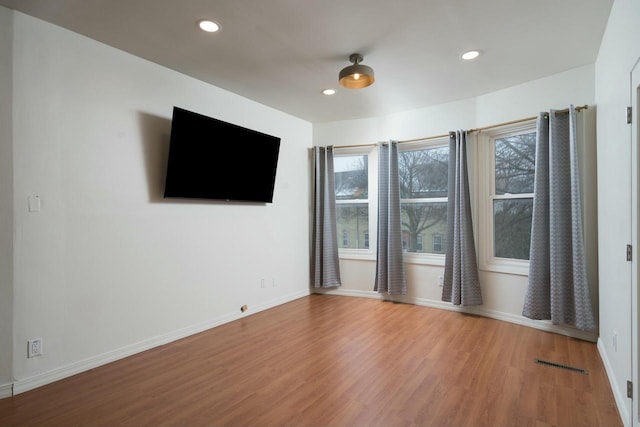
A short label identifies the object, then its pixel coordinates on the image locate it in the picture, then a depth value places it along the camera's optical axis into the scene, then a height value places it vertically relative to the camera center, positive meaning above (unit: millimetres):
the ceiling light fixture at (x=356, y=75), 2967 +1278
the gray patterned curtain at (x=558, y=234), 3148 -134
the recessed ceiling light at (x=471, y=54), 2990 +1483
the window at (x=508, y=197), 3822 +275
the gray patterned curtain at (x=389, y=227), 4605 -91
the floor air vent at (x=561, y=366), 2615 -1156
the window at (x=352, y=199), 5129 +328
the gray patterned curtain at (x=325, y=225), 5055 -68
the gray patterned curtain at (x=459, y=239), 4004 -226
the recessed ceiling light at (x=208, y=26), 2498 +1458
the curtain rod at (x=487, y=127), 3243 +1079
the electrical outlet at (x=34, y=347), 2383 -899
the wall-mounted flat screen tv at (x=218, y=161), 3162 +637
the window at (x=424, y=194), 4547 +368
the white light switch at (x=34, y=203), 2408 +120
